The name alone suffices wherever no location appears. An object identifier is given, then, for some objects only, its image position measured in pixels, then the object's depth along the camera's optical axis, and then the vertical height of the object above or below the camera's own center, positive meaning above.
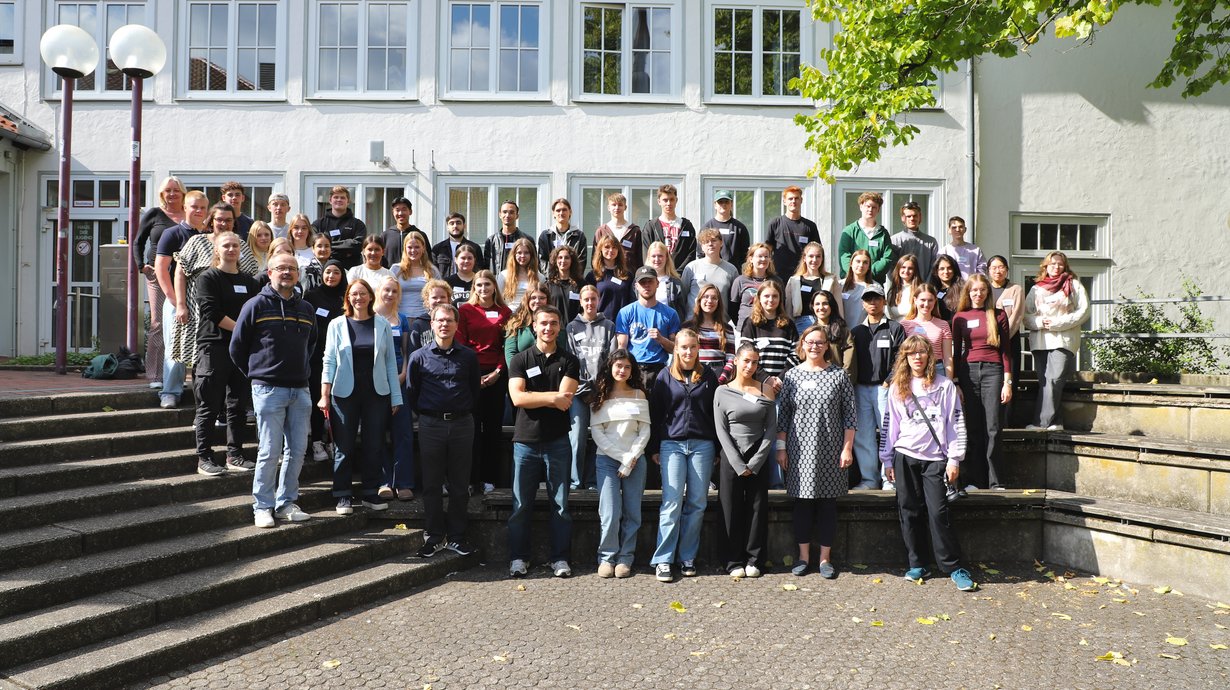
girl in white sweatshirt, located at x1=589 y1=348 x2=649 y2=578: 7.20 -0.84
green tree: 9.46 +2.97
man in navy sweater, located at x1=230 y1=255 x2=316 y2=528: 6.66 -0.28
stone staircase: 5.03 -1.42
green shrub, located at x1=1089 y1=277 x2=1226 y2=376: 10.06 -0.04
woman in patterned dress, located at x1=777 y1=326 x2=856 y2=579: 7.30 -0.77
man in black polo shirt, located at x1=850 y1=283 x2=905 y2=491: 8.11 -0.23
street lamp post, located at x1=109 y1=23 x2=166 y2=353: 9.61 +2.79
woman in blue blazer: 7.25 -0.36
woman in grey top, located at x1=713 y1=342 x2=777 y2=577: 7.22 -0.91
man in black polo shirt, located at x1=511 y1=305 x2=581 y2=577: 7.17 -0.76
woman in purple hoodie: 7.22 -0.82
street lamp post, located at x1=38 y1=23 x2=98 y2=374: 10.05 +2.85
